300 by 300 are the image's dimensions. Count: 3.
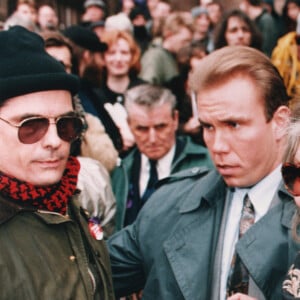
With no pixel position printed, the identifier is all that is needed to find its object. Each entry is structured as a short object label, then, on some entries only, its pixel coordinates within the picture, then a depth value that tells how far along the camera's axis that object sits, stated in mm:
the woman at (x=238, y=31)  6199
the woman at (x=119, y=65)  5570
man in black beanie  1990
